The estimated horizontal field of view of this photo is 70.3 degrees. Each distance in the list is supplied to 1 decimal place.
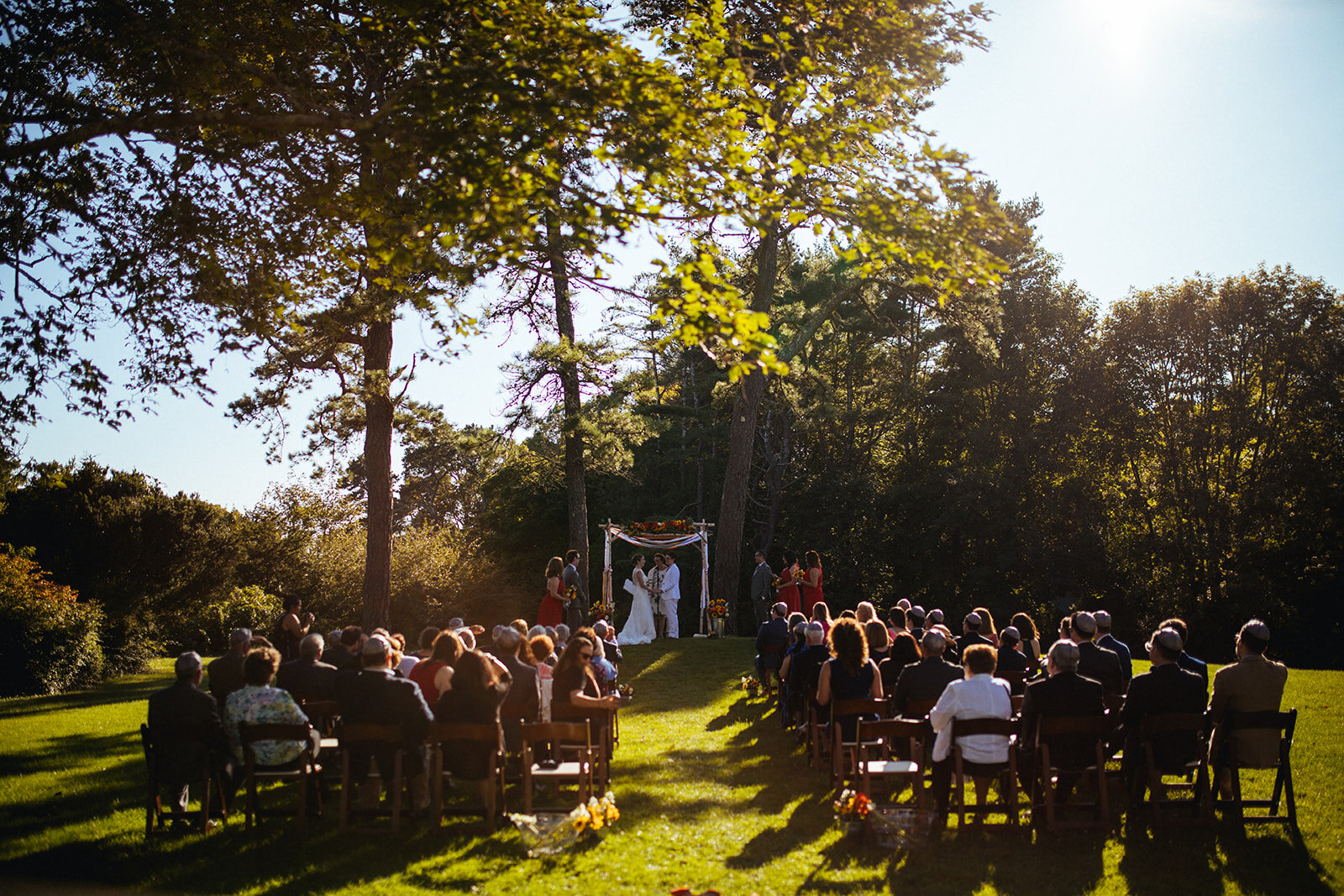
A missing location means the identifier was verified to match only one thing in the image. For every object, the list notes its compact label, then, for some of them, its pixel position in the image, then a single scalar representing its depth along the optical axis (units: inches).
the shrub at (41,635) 714.2
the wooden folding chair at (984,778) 271.0
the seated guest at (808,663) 369.7
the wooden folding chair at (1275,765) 287.1
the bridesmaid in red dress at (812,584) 697.6
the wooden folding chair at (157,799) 288.0
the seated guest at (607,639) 503.2
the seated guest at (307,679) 350.3
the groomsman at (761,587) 824.9
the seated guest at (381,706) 291.6
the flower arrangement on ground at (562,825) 273.7
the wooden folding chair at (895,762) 283.4
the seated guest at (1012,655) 376.8
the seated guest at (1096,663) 342.0
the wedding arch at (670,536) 909.2
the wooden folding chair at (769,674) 528.7
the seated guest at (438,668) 310.5
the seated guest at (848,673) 335.0
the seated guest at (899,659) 401.1
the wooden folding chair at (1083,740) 274.4
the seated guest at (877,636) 372.5
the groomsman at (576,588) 762.8
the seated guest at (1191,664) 319.0
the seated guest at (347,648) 379.2
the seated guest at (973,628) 403.2
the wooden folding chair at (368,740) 284.0
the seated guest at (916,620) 469.4
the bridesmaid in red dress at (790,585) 717.9
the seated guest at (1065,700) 281.0
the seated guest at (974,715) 276.8
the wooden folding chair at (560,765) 293.9
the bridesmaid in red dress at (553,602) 710.5
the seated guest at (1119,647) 388.2
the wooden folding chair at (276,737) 286.4
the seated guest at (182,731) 294.5
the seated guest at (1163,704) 290.0
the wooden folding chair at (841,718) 315.3
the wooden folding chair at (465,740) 285.6
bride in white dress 883.4
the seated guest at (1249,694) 294.5
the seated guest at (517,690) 327.9
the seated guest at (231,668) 347.3
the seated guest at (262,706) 299.9
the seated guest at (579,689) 327.3
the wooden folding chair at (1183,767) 280.8
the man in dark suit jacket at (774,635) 527.5
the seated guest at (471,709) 292.5
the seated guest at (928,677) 322.7
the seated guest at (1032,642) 433.4
